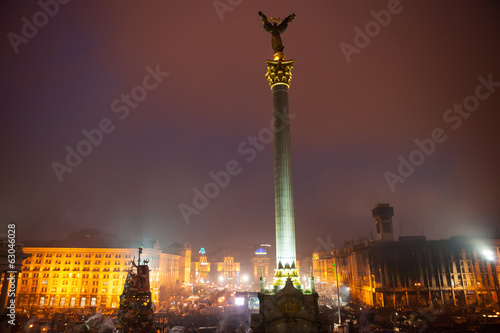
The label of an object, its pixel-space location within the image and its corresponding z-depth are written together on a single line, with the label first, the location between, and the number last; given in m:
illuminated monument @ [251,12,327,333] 27.14
